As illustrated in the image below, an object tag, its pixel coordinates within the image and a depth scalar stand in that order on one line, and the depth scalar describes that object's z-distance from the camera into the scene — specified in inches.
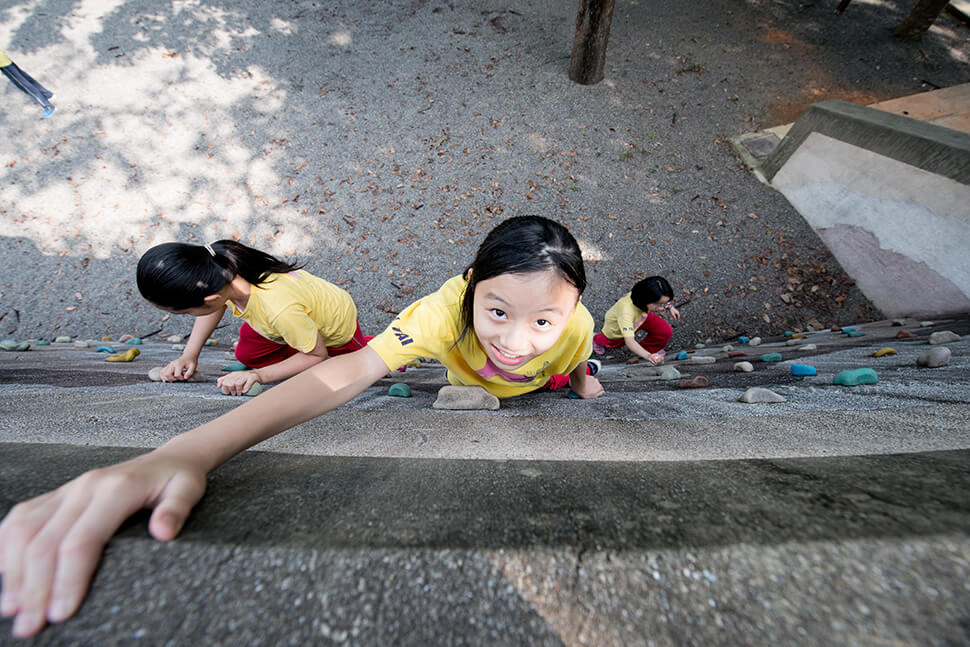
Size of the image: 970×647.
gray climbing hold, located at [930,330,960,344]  110.1
